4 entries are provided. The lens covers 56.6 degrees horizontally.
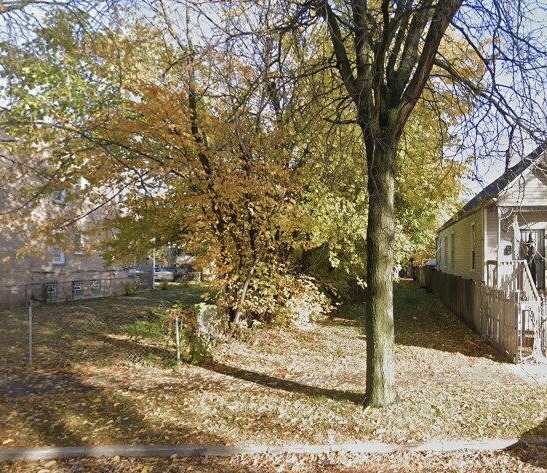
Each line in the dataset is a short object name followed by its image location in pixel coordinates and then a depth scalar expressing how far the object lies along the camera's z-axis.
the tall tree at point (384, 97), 7.09
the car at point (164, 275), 43.15
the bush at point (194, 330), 10.27
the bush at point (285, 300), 13.15
